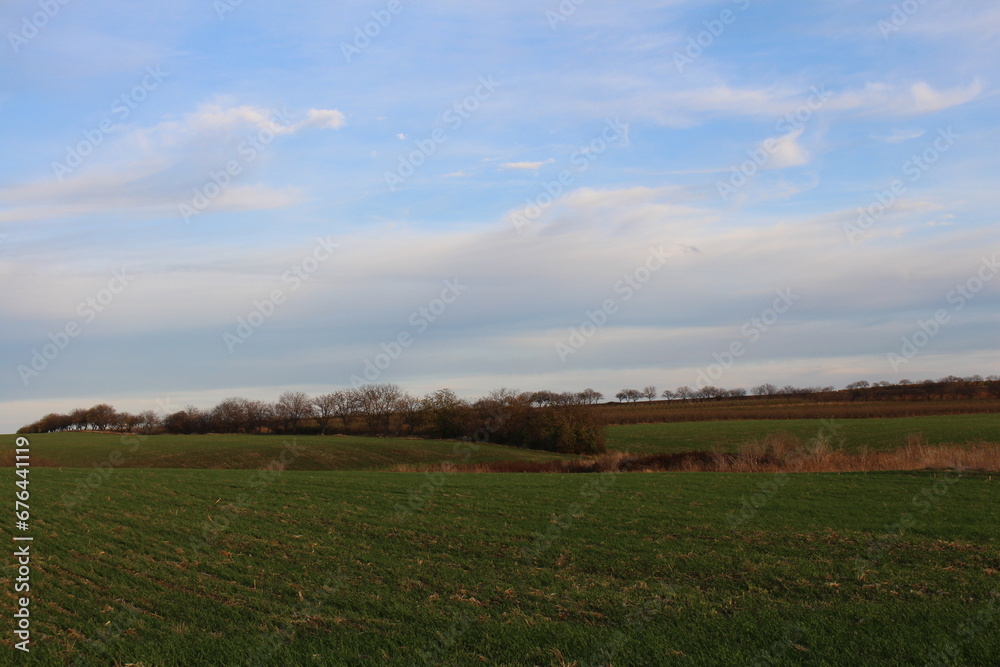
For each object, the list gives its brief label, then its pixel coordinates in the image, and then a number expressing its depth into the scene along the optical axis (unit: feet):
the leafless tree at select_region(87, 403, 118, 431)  312.50
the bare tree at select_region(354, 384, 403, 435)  282.77
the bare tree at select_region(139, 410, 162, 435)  312.34
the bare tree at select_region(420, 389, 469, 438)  260.42
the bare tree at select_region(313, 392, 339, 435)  294.87
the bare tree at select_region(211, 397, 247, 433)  292.20
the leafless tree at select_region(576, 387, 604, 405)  248.07
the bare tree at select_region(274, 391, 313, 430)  292.20
